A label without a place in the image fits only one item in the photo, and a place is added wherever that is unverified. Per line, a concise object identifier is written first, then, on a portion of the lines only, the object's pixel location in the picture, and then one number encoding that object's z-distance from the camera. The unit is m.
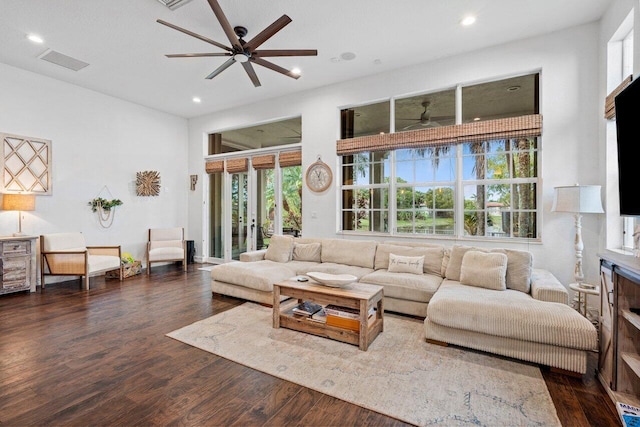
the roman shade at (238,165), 6.39
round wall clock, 5.25
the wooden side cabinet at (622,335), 1.89
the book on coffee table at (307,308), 3.07
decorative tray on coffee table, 2.91
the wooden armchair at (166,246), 5.85
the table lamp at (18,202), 4.30
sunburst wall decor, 6.21
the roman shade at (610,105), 2.97
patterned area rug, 1.84
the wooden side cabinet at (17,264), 4.16
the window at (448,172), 3.93
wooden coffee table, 2.62
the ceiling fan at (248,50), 2.78
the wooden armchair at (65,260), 4.54
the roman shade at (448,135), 3.75
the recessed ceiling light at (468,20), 3.39
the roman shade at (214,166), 6.74
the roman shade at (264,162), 6.03
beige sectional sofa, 2.27
